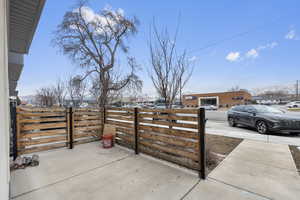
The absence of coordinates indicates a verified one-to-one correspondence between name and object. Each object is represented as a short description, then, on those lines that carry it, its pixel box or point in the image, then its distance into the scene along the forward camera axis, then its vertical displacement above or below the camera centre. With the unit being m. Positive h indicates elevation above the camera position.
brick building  34.81 -0.16
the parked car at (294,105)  25.22 -1.47
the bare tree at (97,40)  8.06 +3.88
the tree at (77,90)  8.75 +0.76
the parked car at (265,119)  5.40 -0.96
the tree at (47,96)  13.53 +0.45
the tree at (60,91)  11.85 +0.85
